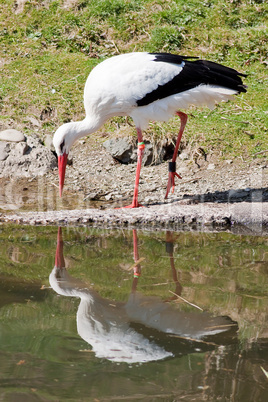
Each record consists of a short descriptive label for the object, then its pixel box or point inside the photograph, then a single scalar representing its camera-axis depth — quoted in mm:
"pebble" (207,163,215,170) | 13769
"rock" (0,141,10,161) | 14406
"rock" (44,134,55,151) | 14992
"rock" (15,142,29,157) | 14445
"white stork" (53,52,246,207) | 11633
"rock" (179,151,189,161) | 14305
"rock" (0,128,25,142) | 14758
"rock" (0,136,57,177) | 14281
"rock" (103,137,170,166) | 14344
